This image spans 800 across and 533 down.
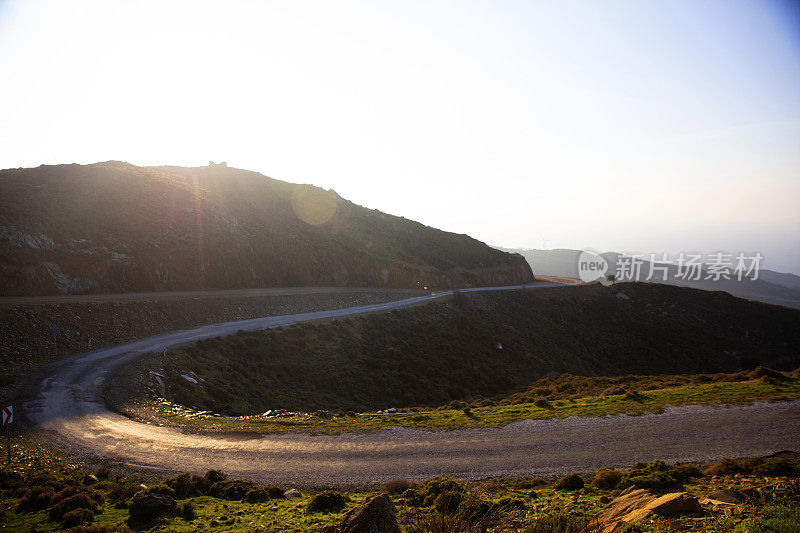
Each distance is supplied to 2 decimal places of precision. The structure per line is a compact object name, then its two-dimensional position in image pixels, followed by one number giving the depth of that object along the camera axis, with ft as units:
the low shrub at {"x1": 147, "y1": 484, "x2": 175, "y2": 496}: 37.46
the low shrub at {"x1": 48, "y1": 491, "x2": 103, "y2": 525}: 31.89
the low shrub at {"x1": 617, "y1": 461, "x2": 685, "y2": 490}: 37.48
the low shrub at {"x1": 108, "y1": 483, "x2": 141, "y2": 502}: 36.87
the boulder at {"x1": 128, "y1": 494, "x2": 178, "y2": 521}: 32.65
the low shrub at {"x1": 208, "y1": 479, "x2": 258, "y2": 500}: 38.83
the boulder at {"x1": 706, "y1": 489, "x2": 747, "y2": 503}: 30.25
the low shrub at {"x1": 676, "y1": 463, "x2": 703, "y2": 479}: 40.41
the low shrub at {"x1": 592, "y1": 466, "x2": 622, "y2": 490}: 38.73
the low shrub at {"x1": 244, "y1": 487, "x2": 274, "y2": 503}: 37.68
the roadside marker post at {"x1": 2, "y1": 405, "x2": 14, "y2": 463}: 46.06
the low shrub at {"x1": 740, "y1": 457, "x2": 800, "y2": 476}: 39.17
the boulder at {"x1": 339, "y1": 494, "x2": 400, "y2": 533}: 22.31
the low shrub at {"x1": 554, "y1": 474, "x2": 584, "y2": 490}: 39.11
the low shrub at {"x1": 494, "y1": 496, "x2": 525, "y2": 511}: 33.14
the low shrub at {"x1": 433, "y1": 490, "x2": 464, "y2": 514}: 30.91
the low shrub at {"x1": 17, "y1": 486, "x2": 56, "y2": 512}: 34.03
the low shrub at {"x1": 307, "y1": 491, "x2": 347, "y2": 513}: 34.63
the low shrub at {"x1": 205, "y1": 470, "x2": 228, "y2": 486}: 41.19
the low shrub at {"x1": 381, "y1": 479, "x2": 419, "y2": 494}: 39.58
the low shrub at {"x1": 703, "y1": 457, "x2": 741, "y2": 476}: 41.02
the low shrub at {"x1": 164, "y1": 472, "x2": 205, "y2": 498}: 38.47
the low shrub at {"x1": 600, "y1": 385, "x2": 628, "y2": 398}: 76.28
